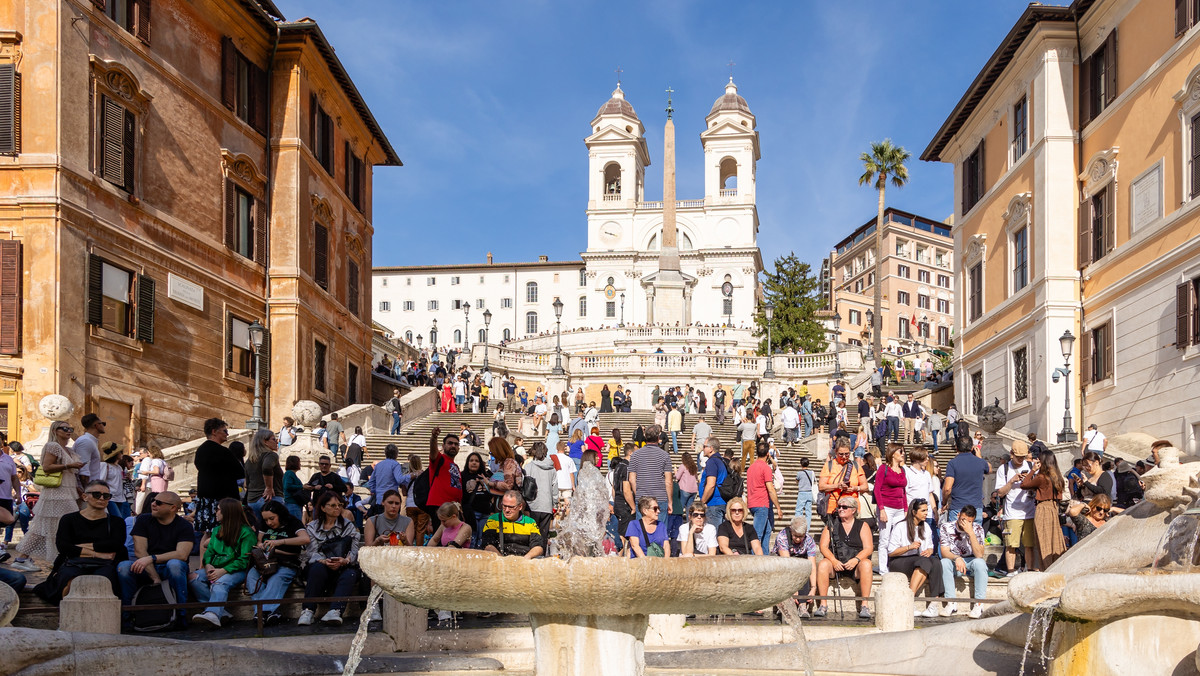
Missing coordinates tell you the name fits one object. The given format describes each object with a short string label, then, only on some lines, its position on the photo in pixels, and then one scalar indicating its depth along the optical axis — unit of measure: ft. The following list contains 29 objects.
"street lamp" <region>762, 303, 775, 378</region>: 139.64
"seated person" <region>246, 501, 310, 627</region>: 37.01
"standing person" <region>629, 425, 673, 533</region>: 46.85
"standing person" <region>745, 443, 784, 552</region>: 46.75
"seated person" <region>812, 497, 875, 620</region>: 39.09
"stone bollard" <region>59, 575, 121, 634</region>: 28.84
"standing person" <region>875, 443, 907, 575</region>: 41.70
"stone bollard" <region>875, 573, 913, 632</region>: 32.91
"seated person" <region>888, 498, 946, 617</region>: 39.66
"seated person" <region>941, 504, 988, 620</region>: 40.01
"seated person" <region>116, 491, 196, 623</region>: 34.78
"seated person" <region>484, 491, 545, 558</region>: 35.78
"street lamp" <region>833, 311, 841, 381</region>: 148.59
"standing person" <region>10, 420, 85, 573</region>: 39.70
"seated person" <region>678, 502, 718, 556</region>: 40.19
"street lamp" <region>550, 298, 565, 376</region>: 156.66
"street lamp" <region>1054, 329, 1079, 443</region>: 73.31
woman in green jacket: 36.37
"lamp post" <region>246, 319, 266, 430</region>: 70.03
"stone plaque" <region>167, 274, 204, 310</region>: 72.18
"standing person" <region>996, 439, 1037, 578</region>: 45.21
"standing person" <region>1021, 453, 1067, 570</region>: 43.60
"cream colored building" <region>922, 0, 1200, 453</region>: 71.36
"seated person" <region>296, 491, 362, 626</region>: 36.09
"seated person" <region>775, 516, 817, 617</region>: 40.04
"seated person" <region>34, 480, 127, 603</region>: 34.53
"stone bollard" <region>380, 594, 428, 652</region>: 32.04
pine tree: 238.89
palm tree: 220.02
